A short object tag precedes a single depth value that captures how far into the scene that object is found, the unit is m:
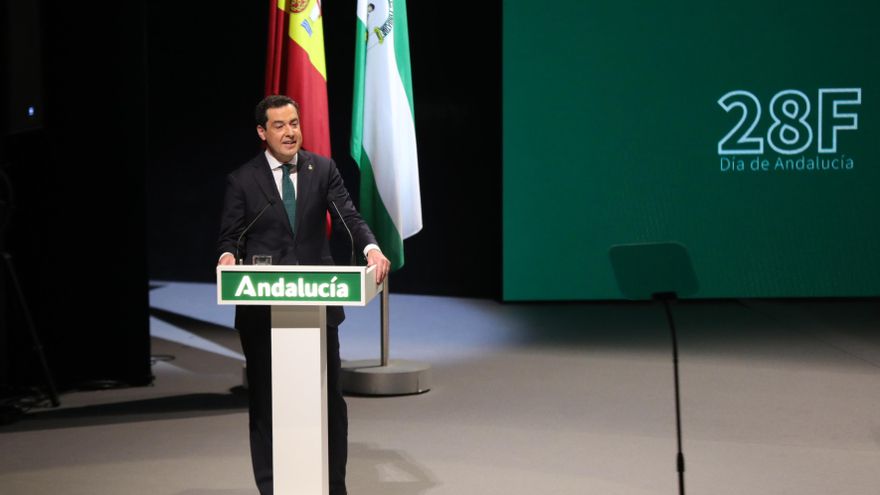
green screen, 17.20
